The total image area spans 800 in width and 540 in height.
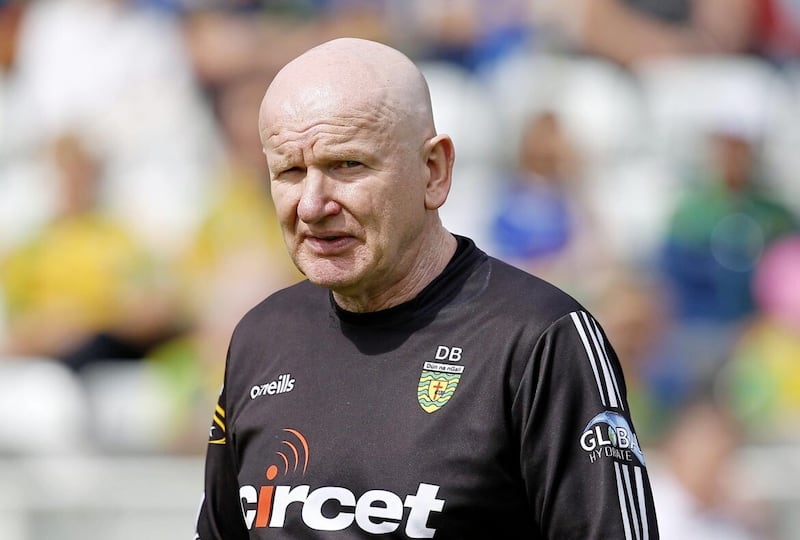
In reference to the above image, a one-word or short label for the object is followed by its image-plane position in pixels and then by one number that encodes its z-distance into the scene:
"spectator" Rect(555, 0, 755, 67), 17.94
